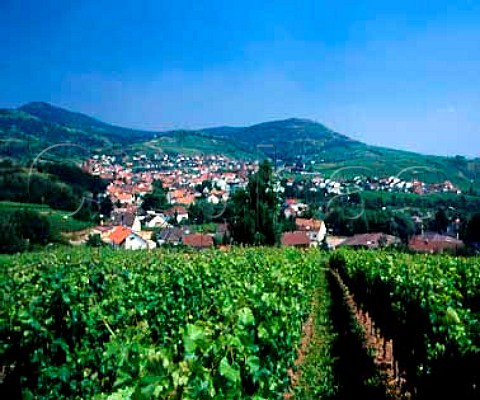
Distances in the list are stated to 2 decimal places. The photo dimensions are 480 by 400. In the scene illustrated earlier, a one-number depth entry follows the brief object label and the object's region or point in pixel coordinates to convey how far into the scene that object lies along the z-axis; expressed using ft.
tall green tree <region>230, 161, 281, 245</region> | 168.66
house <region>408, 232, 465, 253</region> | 173.17
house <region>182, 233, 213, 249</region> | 207.70
